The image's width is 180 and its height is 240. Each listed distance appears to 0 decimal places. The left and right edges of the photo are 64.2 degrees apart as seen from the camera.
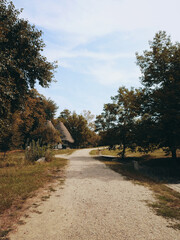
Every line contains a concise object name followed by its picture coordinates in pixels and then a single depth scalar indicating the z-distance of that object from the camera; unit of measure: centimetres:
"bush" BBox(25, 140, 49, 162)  1293
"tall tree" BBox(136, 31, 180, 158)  1162
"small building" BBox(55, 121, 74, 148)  4519
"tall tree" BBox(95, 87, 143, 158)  1959
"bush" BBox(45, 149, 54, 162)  1459
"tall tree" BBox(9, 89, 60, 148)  1694
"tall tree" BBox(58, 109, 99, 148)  5737
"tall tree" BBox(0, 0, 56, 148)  978
